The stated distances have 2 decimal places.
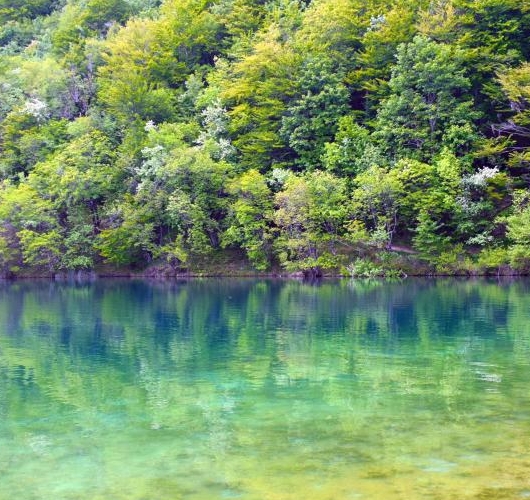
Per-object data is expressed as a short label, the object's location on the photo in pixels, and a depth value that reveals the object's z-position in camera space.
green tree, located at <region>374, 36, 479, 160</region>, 44.97
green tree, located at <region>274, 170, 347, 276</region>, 44.94
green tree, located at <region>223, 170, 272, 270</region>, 46.94
